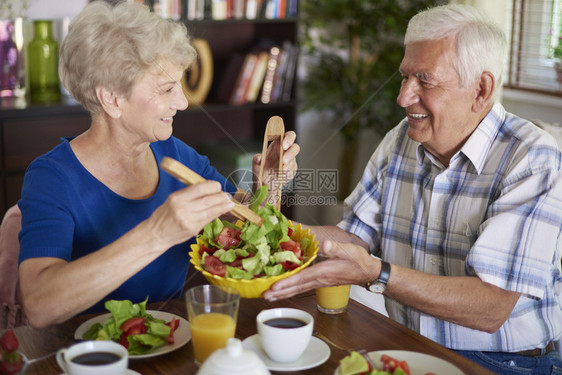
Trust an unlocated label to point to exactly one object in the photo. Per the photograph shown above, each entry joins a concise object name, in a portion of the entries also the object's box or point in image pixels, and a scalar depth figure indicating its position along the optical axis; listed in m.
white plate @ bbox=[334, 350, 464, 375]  1.11
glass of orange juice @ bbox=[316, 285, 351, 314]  1.37
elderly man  1.43
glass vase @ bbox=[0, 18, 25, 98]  2.86
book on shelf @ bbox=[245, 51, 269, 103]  3.39
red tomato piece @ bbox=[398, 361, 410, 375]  1.09
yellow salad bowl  1.20
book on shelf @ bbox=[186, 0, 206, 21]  3.11
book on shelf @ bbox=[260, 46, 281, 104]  3.40
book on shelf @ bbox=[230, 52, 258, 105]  3.38
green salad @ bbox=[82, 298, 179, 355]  1.18
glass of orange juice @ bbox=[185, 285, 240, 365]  1.12
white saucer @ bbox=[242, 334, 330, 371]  1.12
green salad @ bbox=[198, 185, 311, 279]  1.24
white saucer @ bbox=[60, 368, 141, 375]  1.09
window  2.92
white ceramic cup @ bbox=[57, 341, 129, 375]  0.98
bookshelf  2.80
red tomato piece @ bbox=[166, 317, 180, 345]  1.20
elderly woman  1.37
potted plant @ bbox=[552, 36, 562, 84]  2.81
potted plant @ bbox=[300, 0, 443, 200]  3.54
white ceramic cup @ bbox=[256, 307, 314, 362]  1.09
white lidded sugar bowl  0.90
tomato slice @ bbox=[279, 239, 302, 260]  1.31
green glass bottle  2.95
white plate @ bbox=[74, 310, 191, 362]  1.17
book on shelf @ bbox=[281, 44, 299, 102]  3.44
